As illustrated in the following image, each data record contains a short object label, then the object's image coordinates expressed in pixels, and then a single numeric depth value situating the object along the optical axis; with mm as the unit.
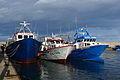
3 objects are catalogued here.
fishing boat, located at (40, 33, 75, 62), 26875
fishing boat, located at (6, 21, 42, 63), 24125
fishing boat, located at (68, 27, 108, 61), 28250
